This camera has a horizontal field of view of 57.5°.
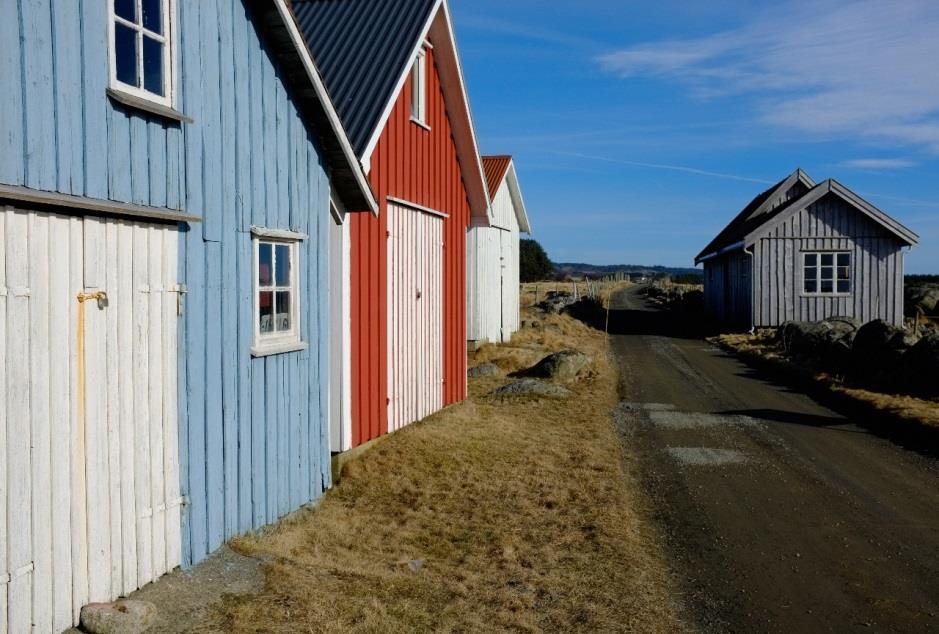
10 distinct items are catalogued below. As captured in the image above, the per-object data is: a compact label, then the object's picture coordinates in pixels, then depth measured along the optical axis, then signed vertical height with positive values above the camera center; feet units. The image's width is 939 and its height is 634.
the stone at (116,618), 16.08 -6.09
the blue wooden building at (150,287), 15.60 +0.27
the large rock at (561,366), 57.06 -4.82
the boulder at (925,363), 49.14 -4.23
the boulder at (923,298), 118.83 -0.82
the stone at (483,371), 60.54 -5.37
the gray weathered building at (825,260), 88.33 +3.48
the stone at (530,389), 50.26 -5.57
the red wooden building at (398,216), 33.60 +3.89
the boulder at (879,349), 54.24 -3.81
